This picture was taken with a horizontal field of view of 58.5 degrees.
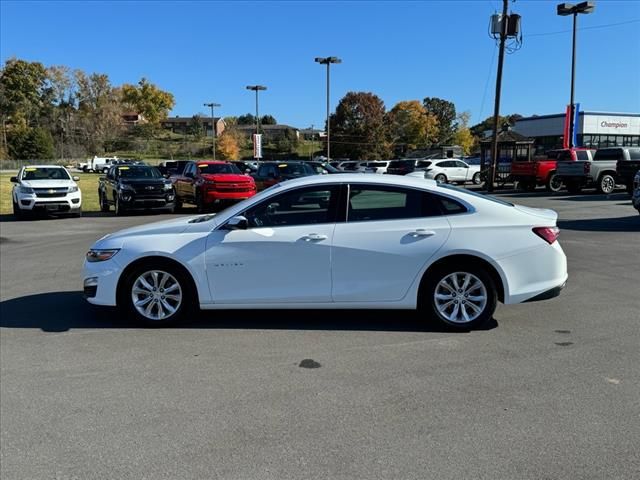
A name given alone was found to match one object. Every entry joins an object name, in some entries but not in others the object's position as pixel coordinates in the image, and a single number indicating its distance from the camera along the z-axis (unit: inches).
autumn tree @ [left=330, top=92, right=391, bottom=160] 3683.6
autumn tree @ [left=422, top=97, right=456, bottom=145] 4874.5
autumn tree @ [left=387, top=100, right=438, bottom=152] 4045.3
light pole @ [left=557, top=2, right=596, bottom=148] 1216.2
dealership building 2650.1
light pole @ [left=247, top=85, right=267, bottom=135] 2193.7
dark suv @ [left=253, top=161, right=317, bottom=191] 834.8
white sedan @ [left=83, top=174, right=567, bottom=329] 219.5
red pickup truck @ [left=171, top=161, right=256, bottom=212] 734.5
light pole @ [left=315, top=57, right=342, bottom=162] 1729.8
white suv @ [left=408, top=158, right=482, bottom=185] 1405.6
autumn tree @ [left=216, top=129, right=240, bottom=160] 3725.4
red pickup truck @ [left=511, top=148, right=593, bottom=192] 1026.1
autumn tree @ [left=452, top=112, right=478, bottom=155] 4271.7
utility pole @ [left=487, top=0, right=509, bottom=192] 1090.1
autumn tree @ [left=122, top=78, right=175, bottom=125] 5157.5
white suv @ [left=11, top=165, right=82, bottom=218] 696.4
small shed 1306.6
